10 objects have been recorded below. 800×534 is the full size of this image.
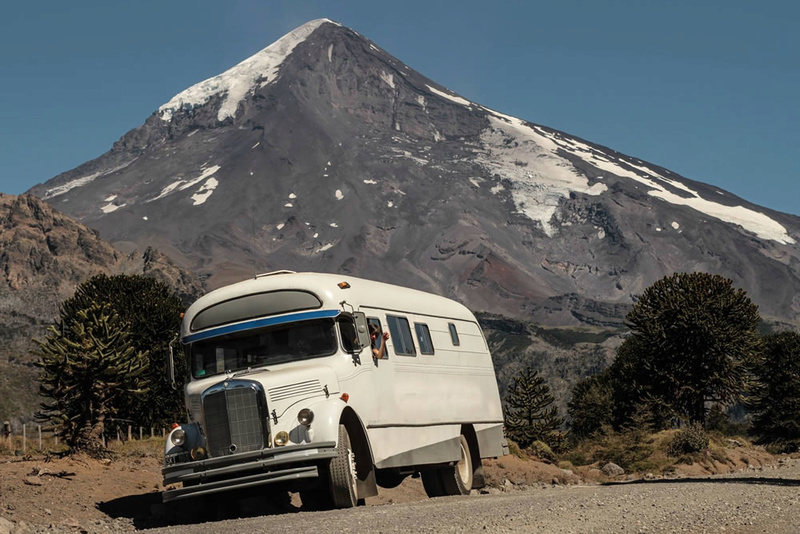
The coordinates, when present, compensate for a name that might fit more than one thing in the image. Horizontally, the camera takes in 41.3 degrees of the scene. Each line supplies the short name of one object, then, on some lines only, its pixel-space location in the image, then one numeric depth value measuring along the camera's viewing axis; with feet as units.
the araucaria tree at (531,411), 231.91
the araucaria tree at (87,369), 95.04
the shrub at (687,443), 140.77
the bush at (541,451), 163.43
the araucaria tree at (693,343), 189.06
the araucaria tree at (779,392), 253.03
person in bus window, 62.90
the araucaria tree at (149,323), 198.18
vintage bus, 56.08
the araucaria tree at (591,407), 289.33
